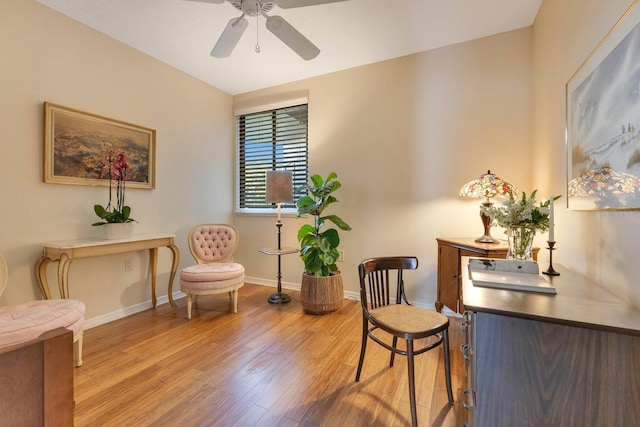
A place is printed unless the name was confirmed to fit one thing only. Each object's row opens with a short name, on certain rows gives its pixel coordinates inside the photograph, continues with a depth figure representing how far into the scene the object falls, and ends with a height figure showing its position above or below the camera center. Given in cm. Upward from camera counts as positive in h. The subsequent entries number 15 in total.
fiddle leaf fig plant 277 -24
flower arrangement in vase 144 -4
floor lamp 315 +30
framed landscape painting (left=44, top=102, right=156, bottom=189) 228 +63
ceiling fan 177 +128
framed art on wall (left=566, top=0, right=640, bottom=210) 100 +40
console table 210 -30
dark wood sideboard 78 -46
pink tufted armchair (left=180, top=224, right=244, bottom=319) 267 -56
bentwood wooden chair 141 -60
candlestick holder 138 -29
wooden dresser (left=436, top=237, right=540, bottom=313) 204 -37
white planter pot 244 -15
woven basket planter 276 -81
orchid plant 248 +24
